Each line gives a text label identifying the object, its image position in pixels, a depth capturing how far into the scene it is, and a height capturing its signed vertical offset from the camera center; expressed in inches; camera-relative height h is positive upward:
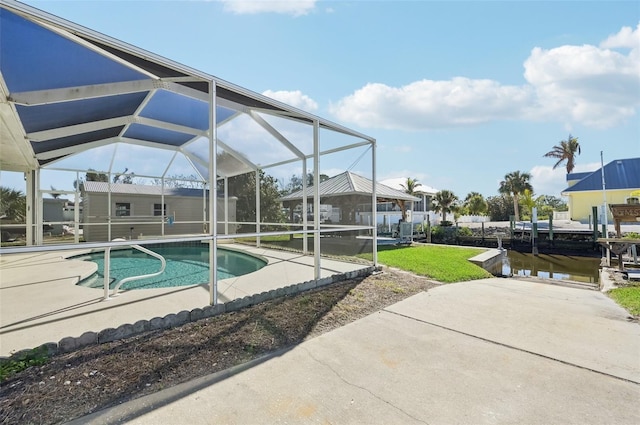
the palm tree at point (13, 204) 476.1 +28.2
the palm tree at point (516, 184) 1068.4 +114.8
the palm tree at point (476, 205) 921.2 +32.1
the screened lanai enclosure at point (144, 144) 130.7 +69.6
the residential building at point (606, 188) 798.5 +74.0
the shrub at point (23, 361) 88.3 -45.2
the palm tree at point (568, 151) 1296.8 +284.7
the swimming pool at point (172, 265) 226.2 -48.5
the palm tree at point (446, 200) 844.6 +44.6
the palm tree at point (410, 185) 824.3 +87.7
